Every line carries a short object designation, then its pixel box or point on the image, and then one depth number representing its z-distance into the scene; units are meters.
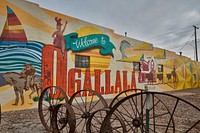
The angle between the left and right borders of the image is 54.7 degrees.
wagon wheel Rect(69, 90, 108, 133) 4.12
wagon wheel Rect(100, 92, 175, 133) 2.68
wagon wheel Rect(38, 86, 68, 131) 4.52
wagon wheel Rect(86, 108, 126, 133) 3.27
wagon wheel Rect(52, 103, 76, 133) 3.55
